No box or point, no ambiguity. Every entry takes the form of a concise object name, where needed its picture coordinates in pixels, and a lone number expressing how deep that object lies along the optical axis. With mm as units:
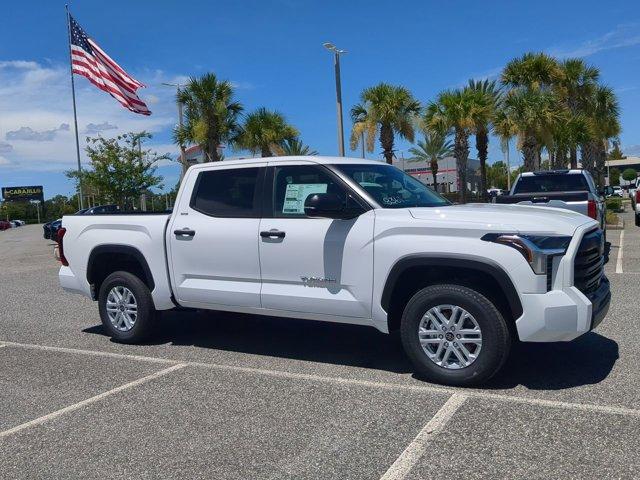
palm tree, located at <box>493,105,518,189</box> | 28906
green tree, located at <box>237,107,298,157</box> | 31703
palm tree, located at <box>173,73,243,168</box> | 28078
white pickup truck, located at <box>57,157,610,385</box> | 4820
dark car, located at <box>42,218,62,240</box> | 25719
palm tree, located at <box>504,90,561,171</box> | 27875
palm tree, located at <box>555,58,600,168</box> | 32594
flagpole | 30734
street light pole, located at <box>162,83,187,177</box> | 28522
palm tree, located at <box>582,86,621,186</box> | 34691
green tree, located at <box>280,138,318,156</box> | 35706
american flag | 24859
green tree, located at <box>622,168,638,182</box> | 81369
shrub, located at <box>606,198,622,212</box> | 31750
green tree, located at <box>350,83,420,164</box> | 29734
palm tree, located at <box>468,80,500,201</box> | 28734
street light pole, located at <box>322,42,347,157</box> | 20859
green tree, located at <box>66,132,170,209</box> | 28359
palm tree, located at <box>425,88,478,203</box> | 28516
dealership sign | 109562
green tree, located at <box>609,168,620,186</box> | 103625
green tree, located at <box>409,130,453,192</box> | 50188
